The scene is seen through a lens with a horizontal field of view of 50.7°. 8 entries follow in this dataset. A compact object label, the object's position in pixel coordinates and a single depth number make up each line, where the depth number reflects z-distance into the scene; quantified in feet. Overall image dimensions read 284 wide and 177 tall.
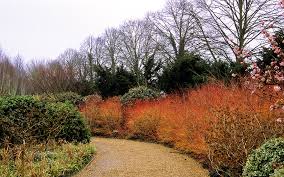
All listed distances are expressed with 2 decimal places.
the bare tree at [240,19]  58.44
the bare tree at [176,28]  72.78
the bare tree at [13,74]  79.22
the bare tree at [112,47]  93.40
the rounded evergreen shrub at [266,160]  12.90
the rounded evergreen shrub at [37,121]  24.52
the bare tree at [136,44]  85.50
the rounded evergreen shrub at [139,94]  47.80
